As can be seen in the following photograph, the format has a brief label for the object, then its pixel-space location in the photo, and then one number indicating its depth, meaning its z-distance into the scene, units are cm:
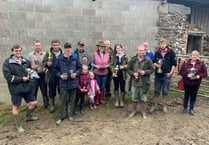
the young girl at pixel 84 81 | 513
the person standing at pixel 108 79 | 564
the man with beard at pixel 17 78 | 414
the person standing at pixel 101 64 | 550
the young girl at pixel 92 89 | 540
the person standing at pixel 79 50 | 533
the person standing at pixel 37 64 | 500
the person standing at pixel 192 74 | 504
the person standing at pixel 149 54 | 576
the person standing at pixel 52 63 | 497
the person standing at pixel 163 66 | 520
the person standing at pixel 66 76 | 467
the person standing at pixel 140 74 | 498
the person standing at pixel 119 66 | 551
